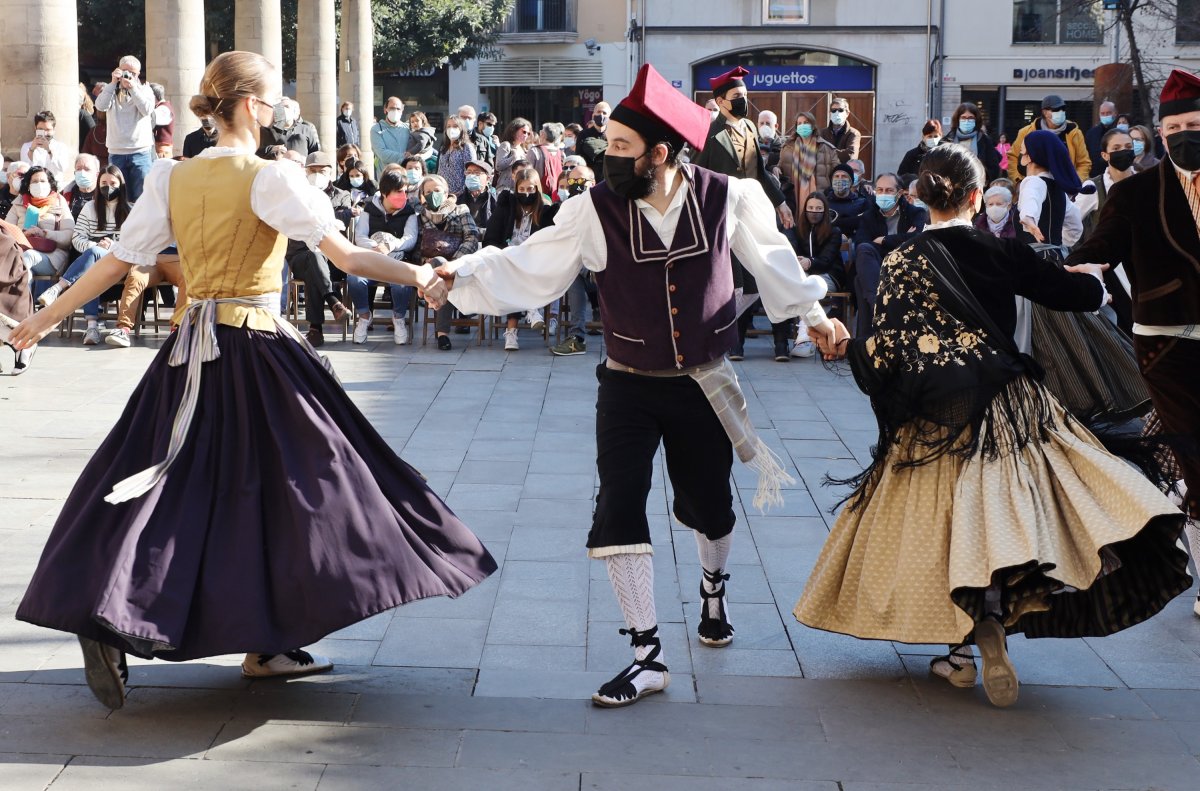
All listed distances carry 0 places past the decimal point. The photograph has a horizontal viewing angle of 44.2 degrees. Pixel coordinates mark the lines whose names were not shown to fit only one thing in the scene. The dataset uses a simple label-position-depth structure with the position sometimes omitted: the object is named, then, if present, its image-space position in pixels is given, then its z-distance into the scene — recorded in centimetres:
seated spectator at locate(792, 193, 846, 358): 1275
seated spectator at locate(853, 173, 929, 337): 1205
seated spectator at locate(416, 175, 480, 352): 1270
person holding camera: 1501
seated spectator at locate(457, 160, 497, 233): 1378
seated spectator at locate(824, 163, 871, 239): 1310
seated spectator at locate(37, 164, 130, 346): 1240
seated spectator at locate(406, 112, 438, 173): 1947
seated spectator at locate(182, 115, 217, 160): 1438
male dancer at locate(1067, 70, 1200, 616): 520
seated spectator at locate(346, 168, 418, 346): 1245
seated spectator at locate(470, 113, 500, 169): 1917
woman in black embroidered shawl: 433
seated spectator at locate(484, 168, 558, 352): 1240
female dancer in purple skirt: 398
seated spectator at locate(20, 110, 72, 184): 1439
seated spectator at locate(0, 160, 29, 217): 1315
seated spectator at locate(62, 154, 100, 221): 1330
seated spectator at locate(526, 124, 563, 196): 1488
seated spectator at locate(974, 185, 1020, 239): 1125
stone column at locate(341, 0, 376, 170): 2639
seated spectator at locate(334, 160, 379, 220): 1570
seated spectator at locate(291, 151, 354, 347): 1226
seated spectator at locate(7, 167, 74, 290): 1248
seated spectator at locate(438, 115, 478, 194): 1634
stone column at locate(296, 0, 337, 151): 2281
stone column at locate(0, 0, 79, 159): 1472
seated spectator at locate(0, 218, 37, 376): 1051
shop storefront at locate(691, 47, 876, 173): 3572
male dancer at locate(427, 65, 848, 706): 451
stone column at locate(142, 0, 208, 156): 1653
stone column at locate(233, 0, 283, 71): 1945
